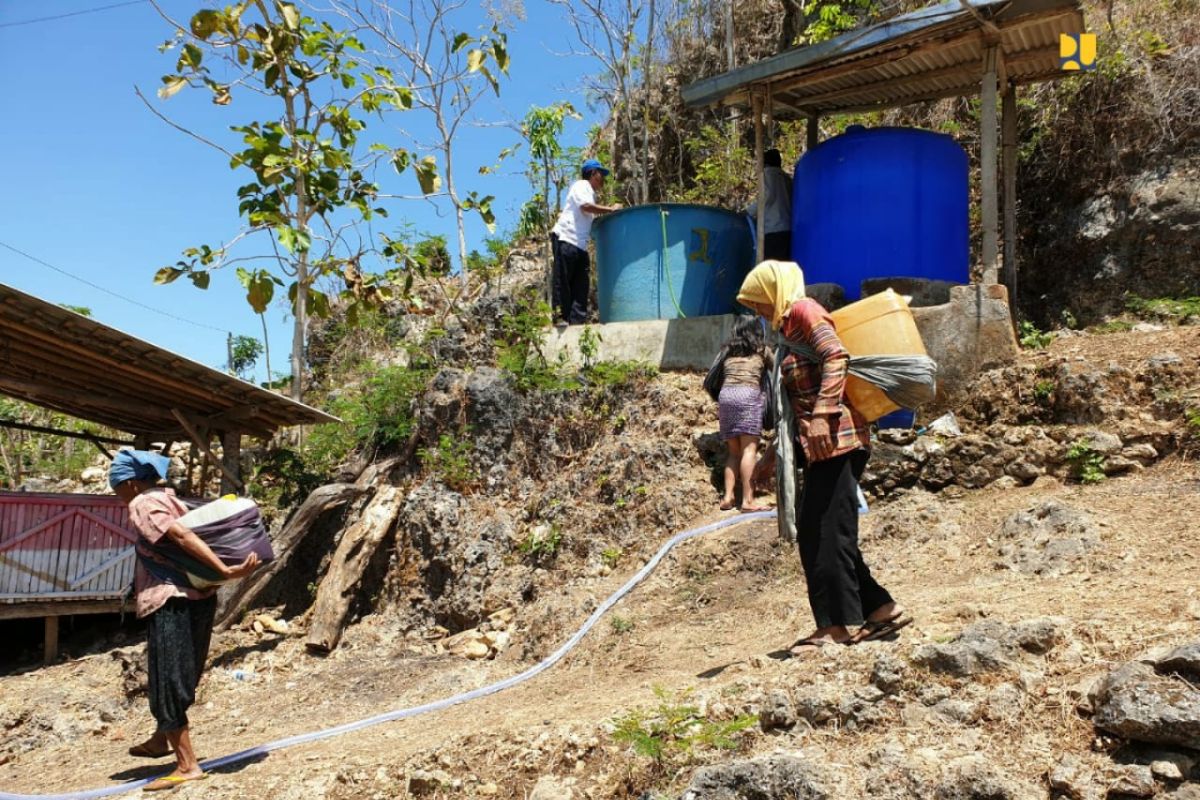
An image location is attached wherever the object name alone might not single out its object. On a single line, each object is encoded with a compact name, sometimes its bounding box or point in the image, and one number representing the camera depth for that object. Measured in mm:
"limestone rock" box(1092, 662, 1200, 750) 2719
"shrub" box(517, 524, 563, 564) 7102
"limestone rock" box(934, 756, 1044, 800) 2787
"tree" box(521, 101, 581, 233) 12492
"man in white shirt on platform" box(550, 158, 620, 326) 8312
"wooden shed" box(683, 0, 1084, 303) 6301
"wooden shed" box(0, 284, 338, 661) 7438
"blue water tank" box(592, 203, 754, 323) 7906
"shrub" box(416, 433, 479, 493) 8062
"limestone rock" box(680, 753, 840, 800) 2996
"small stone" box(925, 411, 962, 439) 6119
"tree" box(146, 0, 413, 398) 9094
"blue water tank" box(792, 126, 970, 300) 6812
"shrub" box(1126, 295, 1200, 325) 6736
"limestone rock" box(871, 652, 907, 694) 3357
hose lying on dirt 4426
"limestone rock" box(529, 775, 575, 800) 3488
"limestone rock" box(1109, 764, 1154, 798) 2693
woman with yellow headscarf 3832
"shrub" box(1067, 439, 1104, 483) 5344
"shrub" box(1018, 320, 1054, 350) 6766
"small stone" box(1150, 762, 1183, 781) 2686
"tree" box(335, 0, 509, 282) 10438
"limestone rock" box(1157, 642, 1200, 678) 2873
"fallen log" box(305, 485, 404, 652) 7520
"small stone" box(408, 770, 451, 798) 3793
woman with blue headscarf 4281
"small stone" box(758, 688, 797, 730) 3410
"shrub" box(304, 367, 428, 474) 8750
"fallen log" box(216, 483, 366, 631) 7910
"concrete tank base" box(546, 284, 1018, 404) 6219
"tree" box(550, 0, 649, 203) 12188
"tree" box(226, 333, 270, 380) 21016
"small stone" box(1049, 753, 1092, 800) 2748
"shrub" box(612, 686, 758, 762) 3391
